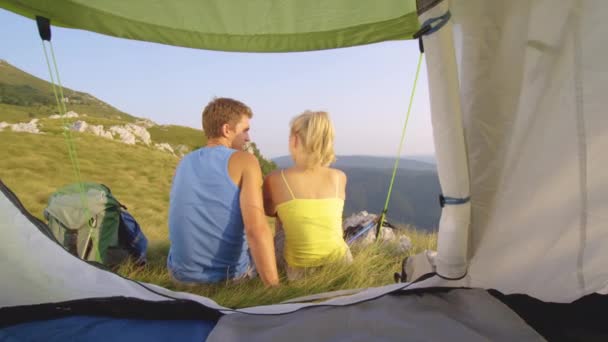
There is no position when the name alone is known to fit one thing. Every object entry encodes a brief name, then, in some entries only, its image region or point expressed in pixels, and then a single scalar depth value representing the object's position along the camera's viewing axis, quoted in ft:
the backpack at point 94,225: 7.34
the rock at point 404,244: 10.40
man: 5.63
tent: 3.51
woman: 6.32
